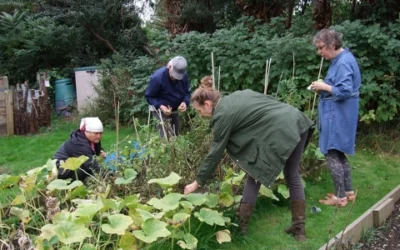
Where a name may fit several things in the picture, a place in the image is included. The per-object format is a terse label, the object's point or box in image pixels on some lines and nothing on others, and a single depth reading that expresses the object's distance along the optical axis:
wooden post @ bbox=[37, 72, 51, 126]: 8.84
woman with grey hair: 4.01
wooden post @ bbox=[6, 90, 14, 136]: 8.30
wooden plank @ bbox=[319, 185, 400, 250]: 3.47
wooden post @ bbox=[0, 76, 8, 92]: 9.29
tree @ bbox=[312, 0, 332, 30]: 8.95
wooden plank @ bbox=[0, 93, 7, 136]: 8.35
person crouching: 4.31
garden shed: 10.63
